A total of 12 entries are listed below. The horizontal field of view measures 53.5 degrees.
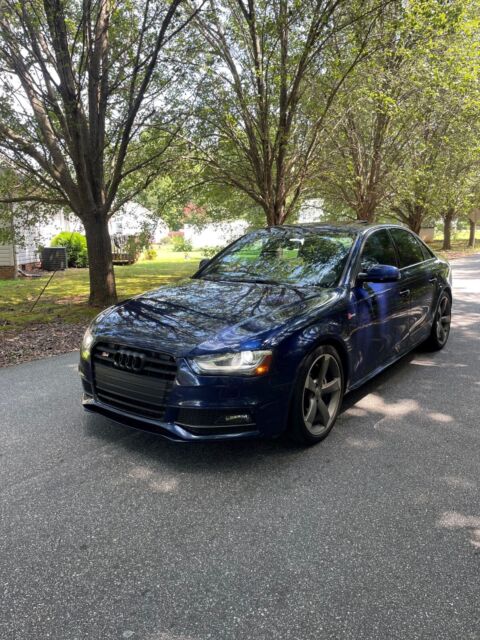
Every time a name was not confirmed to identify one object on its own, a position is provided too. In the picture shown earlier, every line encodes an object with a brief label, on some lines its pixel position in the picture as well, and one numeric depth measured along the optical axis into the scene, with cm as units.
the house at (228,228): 2286
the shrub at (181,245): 3144
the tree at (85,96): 727
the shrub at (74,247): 1966
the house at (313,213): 2391
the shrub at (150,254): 2493
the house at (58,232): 1209
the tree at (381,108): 903
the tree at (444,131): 1091
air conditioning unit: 1750
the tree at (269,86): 881
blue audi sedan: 297
